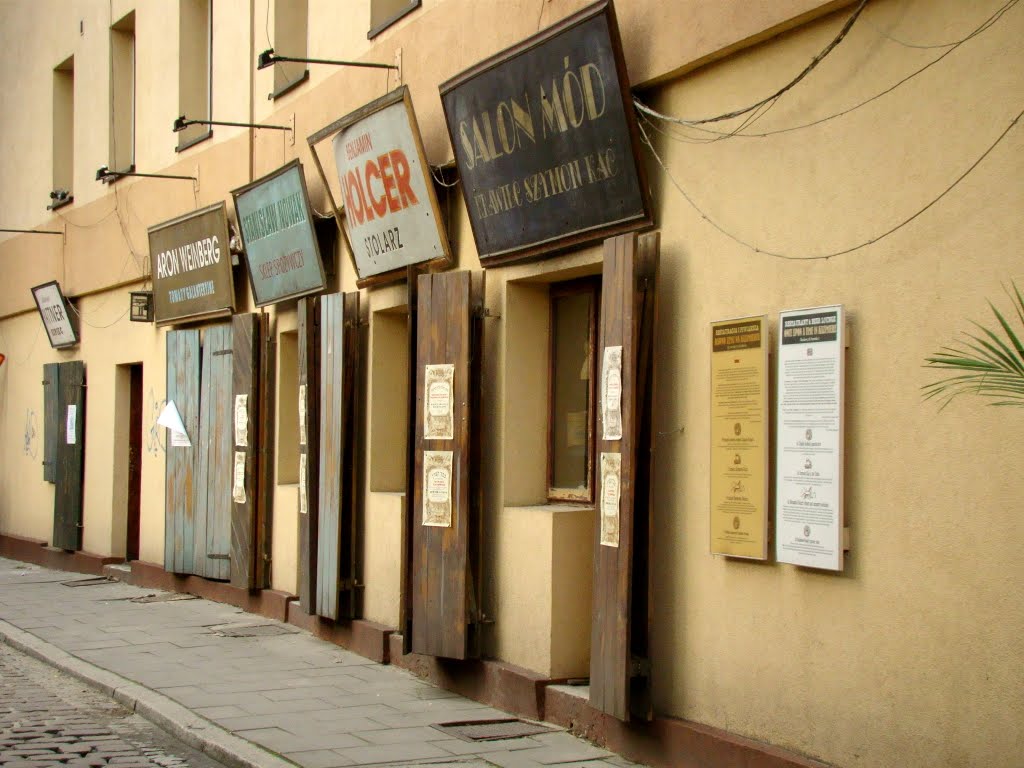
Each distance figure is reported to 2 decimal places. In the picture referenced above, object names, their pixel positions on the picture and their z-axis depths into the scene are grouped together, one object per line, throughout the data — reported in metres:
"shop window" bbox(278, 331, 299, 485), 12.59
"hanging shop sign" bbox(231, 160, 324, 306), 11.55
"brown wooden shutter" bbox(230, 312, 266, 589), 12.55
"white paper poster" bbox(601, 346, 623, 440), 7.30
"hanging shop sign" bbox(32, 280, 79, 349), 17.72
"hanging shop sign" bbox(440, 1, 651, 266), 7.28
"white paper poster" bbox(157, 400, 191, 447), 14.04
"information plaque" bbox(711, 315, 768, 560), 6.45
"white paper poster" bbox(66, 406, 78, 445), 17.41
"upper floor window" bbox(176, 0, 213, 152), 14.66
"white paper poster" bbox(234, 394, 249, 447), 12.79
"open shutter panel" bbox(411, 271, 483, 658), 8.80
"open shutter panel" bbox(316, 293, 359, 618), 10.67
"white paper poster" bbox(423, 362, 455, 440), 9.02
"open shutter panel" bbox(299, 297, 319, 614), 11.12
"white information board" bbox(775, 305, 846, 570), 5.98
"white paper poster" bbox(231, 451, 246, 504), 12.75
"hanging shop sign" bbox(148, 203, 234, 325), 13.36
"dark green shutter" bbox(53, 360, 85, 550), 17.25
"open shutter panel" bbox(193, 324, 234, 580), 13.15
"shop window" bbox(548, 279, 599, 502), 8.59
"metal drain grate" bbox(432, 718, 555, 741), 7.67
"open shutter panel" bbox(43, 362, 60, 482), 17.84
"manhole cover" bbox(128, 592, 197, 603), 13.80
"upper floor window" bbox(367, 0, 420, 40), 10.40
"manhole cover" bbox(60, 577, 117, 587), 15.63
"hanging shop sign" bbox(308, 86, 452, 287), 9.48
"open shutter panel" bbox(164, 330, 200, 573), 13.90
